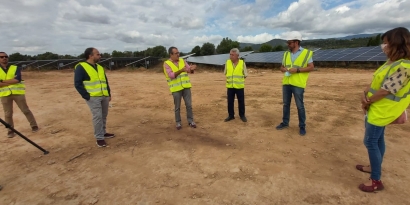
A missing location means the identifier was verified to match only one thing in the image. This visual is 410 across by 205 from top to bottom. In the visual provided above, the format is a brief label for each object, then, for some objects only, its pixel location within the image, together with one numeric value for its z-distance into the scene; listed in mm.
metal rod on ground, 3759
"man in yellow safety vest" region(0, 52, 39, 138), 4484
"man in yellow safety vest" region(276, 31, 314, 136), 4004
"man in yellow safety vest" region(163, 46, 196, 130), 4508
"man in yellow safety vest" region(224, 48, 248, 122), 4902
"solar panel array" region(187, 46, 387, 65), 13820
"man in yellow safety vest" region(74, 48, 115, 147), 3771
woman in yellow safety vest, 2168
